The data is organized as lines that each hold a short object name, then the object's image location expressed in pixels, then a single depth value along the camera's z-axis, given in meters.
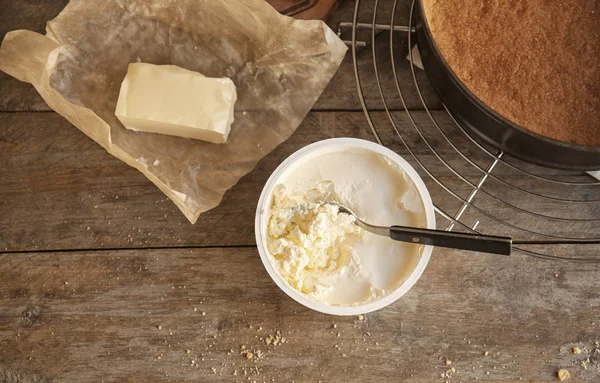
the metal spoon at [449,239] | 0.56
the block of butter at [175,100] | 0.62
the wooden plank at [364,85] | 0.65
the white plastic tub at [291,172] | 0.60
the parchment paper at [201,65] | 0.63
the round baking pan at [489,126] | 0.54
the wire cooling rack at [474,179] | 0.64
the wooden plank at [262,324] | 0.63
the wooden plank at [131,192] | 0.64
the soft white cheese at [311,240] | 0.60
